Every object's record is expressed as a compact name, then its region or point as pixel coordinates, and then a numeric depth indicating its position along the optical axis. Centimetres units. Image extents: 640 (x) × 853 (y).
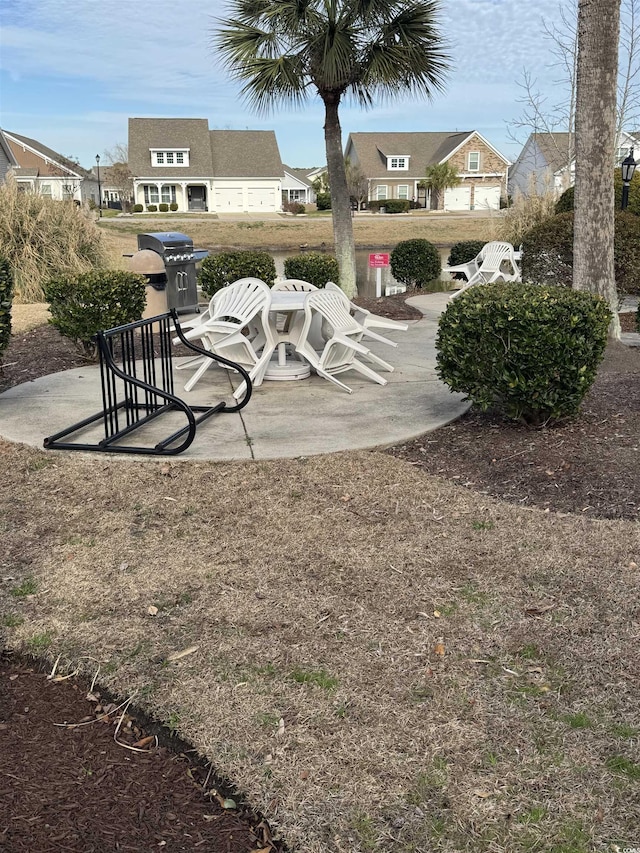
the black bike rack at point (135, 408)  529
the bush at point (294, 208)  6407
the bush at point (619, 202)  1555
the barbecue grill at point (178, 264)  1115
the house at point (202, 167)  6116
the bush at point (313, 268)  1263
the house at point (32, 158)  5272
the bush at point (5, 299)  624
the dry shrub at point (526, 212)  1759
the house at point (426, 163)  6531
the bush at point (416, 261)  1583
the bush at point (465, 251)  1705
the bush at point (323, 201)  6594
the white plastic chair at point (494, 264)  1302
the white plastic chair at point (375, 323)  766
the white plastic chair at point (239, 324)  675
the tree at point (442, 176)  6262
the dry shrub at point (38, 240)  1378
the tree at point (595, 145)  791
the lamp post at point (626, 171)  1598
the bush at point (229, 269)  1144
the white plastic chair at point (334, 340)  687
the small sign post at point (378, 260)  1334
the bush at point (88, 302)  795
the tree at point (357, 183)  6531
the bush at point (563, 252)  1241
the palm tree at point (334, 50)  1214
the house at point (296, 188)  7320
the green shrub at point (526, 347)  530
